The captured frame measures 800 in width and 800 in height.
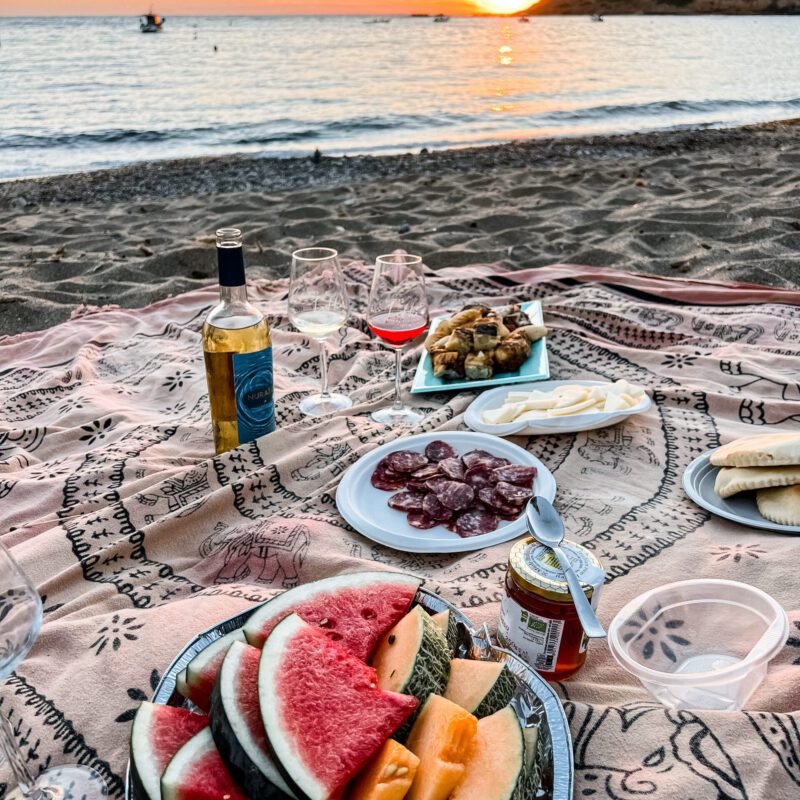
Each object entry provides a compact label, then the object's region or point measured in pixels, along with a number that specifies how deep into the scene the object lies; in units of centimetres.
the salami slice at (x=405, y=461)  97
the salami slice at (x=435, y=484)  93
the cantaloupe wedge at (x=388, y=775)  47
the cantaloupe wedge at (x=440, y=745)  48
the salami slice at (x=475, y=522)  89
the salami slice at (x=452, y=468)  94
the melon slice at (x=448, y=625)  64
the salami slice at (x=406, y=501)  93
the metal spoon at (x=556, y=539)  64
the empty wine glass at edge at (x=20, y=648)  57
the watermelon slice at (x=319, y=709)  48
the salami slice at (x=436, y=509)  91
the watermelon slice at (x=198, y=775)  48
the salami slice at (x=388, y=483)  97
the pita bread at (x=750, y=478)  87
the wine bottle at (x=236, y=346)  96
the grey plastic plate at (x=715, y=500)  89
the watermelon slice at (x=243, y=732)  49
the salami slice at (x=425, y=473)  96
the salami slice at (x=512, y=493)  91
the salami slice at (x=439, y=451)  100
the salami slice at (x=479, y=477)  94
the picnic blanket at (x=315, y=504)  66
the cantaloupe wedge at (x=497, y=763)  49
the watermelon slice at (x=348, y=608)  62
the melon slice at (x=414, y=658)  56
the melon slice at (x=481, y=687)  57
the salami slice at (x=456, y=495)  91
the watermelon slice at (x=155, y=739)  51
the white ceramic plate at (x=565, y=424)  106
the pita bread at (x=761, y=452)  86
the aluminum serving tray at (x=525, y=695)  55
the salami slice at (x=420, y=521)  90
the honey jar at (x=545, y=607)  66
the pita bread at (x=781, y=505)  87
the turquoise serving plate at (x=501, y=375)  121
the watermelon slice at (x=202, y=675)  59
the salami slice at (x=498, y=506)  90
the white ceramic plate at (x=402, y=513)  87
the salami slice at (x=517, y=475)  94
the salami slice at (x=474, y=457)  97
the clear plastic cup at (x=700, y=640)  66
